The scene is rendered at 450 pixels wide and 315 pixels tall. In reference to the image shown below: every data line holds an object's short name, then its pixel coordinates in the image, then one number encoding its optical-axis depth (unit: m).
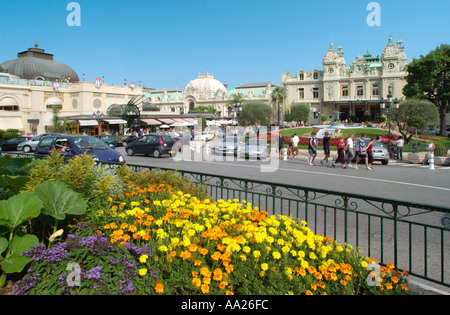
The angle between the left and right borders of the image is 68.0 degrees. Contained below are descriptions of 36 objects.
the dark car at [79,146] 13.98
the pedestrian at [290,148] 23.36
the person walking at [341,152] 17.81
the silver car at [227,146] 25.23
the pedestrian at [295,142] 23.23
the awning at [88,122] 45.62
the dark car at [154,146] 22.68
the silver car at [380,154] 20.15
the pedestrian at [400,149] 22.37
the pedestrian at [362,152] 17.50
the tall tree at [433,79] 48.78
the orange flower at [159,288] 2.87
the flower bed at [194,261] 3.00
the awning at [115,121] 47.76
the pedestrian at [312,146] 19.28
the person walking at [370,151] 17.77
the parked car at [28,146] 29.86
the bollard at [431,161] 18.28
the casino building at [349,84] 75.44
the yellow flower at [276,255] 3.33
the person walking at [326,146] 19.05
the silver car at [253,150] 23.11
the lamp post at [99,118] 44.96
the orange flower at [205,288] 2.89
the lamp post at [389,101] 23.75
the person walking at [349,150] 17.88
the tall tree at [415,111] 30.28
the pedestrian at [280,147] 23.05
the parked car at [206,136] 38.69
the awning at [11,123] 49.42
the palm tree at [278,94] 87.25
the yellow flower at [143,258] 3.15
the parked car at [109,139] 33.72
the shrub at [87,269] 2.90
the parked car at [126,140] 35.63
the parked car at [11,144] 31.27
